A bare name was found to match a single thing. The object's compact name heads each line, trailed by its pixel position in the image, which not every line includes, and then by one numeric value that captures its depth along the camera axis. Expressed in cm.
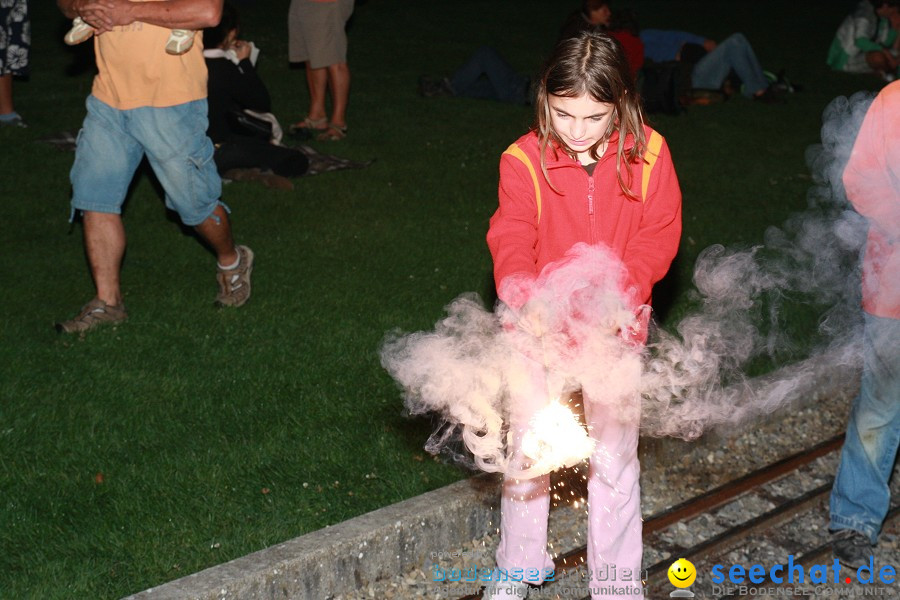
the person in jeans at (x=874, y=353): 420
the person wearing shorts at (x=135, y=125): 581
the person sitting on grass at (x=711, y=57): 1466
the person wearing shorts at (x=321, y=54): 1074
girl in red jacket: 369
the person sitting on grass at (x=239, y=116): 907
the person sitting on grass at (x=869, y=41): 1705
